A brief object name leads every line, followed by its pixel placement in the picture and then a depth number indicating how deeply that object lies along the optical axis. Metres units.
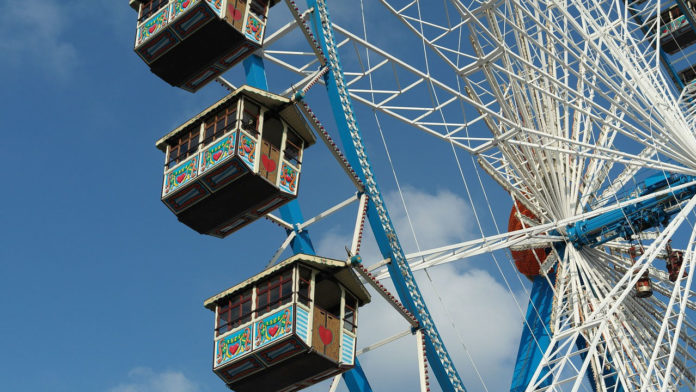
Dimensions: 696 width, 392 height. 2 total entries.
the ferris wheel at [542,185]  17.55
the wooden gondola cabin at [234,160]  17.00
